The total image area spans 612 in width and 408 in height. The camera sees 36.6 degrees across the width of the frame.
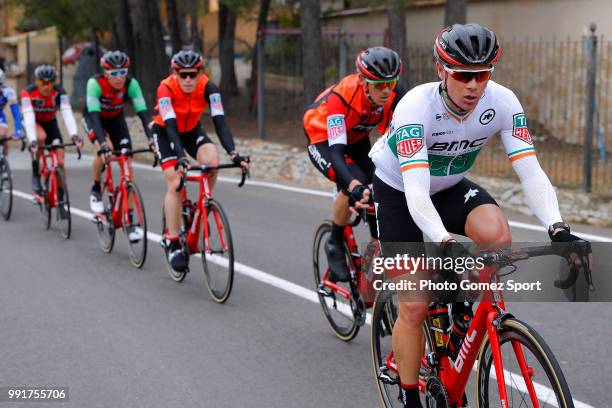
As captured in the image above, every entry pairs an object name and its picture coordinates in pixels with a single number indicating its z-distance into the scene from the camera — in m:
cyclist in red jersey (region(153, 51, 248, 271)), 7.89
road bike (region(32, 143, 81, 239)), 10.75
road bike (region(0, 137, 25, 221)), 12.19
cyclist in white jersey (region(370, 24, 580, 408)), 3.88
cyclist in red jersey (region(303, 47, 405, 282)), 5.71
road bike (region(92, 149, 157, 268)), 9.17
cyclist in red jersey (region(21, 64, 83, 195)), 11.19
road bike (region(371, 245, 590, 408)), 3.50
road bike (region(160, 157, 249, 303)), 7.51
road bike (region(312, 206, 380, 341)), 6.09
